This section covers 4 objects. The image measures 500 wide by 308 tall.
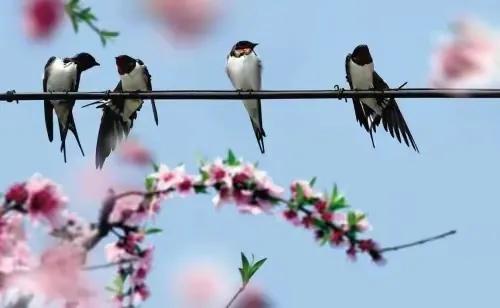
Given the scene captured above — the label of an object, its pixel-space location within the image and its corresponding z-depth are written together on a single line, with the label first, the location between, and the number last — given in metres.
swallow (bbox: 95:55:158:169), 13.90
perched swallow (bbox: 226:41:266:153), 13.92
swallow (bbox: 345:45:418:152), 13.14
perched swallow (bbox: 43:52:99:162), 15.45
